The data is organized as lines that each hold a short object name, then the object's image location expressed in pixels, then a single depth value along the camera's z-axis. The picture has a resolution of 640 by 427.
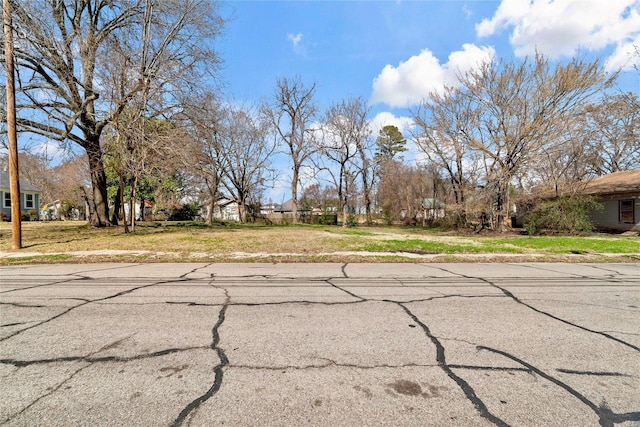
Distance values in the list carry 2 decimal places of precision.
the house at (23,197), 34.03
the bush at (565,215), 18.44
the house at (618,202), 20.47
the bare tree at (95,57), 15.44
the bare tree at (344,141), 35.09
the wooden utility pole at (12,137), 11.73
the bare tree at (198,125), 18.38
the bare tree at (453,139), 21.83
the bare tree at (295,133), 37.62
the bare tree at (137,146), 16.17
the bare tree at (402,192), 36.41
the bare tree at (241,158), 33.94
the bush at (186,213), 40.16
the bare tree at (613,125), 18.67
